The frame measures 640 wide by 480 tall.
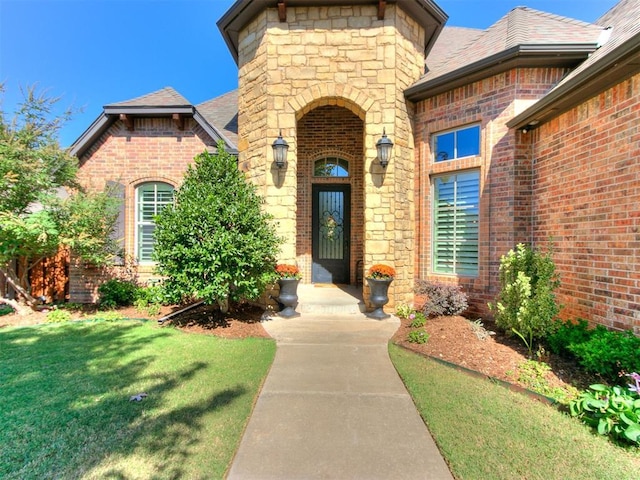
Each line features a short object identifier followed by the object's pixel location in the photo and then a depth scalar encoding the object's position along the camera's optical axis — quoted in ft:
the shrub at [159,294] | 16.65
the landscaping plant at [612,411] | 7.67
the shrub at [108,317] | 19.76
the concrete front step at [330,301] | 19.30
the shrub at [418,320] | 16.48
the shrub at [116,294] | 22.77
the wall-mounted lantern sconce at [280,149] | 18.98
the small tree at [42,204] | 18.78
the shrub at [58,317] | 20.17
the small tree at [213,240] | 16.16
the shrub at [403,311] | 18.56
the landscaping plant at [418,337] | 14.39
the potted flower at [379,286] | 17.90
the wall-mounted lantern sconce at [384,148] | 18.57
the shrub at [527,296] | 12.30
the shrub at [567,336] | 12.00
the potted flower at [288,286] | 18.29
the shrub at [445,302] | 16.98
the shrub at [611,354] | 9.84
